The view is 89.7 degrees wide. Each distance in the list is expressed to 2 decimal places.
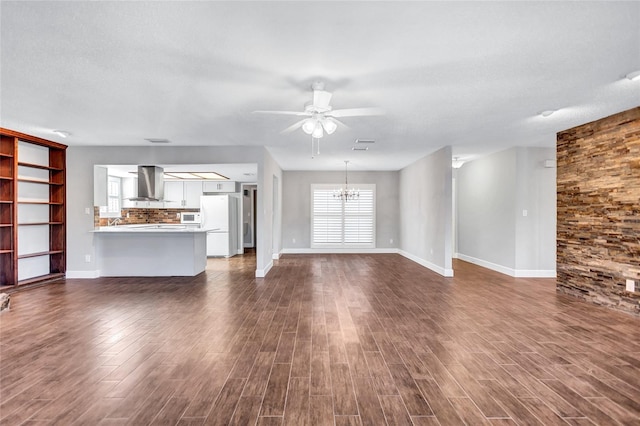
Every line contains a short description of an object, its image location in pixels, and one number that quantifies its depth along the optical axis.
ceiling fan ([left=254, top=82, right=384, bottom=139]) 3.07
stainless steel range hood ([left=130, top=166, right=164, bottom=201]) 6.08
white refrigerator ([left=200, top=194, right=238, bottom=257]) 8.73
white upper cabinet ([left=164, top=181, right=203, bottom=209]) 9.18
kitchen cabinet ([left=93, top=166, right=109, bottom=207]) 6.00
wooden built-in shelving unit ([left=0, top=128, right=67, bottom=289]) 5.01
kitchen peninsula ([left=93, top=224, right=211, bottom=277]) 6.07
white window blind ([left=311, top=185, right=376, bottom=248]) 9.55
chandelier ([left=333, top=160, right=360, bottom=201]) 9.38
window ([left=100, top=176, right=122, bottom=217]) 8.27
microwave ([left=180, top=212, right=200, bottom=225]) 8.79
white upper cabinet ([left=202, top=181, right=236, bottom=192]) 9.26
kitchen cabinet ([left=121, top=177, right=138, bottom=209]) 8.73
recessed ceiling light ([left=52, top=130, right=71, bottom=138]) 4.89
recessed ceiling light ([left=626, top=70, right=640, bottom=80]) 2.84
